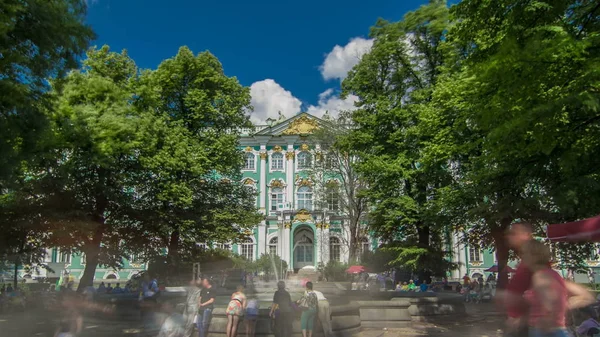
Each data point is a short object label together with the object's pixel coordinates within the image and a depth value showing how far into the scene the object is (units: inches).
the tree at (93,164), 768.9
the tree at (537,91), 337.1
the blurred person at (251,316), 450.9
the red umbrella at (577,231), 336.2
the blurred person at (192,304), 378.6
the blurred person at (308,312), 425.4
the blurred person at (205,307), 416.5
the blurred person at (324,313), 442.0
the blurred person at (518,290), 194.5
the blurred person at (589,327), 377.2
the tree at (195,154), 952.9
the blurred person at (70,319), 322.0
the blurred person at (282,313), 435.2
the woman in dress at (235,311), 418.6
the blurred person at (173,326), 312.2
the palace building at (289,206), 1905.8
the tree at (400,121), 932.6
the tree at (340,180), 1515.7
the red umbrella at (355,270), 1338.6
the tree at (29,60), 391.9
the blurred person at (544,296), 173.5
